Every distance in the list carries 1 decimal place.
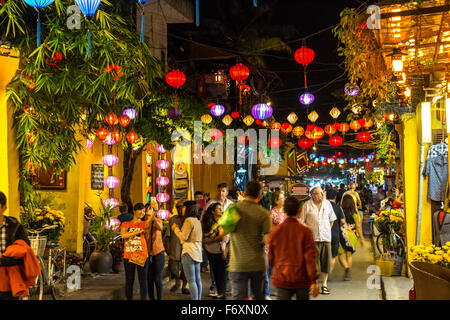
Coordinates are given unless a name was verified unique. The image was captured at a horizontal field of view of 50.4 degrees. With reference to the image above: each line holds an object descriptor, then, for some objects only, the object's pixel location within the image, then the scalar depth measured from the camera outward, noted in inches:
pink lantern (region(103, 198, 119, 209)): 575.5
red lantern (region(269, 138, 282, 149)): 976.4
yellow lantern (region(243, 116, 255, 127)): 848.9
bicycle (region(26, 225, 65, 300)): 345.4
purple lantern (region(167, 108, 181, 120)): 597.0
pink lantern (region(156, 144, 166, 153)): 708.4
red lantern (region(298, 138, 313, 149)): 945.5
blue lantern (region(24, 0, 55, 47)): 256.2
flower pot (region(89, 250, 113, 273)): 476.1
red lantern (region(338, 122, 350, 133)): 876.0
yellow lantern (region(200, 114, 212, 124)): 734.5
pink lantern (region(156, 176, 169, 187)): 695.7
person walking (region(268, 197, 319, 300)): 225.8
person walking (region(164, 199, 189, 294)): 389.1
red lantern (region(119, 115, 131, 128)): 563.8
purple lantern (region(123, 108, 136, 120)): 578.6
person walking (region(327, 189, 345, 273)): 425.7
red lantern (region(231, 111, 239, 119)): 883.9
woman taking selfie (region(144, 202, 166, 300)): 332.8
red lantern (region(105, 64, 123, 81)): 332.2
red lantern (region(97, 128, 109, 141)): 554.6
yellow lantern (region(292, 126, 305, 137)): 938.7
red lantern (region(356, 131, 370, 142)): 858.1
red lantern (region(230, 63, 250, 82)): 578.9
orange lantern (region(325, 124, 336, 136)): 882.1
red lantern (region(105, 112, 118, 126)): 511.5
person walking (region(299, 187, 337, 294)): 392.8
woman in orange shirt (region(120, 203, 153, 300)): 323.6
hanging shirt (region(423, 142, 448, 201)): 377.4
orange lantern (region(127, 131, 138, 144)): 613.9
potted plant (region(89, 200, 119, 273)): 477.4
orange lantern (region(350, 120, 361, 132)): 781.8
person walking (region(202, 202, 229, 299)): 359.3
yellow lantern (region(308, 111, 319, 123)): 813.5
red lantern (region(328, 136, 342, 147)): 925.9
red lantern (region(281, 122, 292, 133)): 940.5
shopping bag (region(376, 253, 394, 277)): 437.1
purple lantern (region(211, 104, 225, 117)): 680.0
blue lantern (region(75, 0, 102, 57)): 255.5
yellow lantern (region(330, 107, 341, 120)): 831.4
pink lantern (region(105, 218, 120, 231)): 506.6
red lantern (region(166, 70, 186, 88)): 533.6
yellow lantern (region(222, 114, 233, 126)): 846.5
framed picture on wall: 526.9
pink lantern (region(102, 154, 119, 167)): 575.8
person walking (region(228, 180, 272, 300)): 244.2
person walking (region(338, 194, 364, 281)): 452.4
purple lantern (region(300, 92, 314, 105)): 668.1
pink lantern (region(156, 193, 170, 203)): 663.8
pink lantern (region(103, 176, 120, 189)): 582.2
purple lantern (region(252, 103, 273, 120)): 606.5
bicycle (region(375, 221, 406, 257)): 453.6
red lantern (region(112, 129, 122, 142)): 570.9
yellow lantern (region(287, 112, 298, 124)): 855.7
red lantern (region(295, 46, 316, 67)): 502.0
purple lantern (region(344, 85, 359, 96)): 419.3
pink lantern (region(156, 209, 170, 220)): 631.8
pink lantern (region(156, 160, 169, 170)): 714.6
